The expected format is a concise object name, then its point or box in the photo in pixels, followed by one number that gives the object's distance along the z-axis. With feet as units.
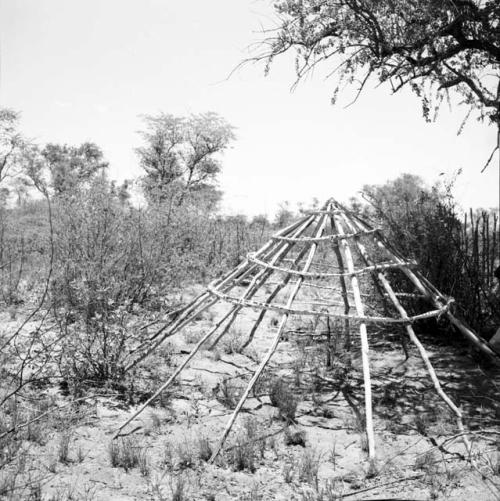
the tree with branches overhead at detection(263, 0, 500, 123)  14.47
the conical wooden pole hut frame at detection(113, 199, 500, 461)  11.02
